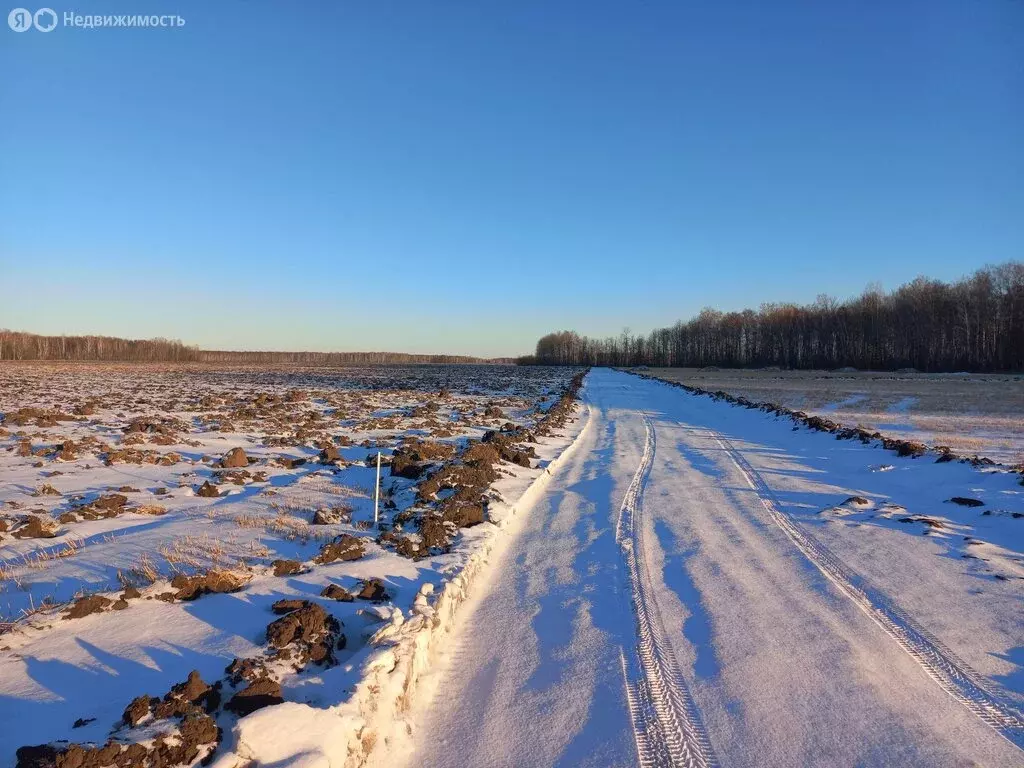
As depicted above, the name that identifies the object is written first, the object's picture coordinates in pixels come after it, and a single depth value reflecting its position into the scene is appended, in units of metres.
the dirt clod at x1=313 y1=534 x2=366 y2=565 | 7.62
